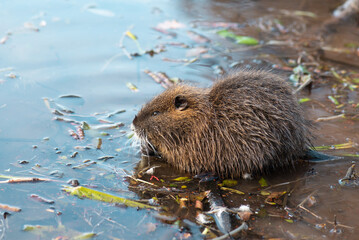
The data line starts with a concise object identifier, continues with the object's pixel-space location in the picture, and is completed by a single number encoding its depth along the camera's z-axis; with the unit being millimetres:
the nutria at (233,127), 3850
